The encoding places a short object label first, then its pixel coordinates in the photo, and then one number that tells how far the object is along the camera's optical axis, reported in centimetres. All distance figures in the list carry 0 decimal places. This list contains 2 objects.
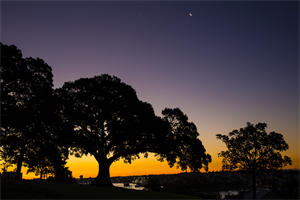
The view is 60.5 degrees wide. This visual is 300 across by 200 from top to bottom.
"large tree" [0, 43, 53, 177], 2847
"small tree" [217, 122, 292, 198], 4856
